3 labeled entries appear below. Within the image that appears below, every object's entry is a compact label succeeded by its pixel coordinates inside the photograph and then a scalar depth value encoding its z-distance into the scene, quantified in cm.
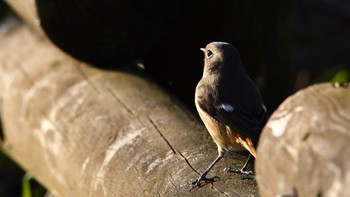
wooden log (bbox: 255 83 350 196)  353
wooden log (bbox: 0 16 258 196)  610
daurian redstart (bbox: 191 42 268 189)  666
